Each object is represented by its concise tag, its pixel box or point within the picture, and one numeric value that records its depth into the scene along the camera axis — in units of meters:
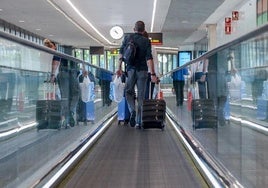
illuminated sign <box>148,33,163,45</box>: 24.34
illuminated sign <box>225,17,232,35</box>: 21.57
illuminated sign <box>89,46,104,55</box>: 38.41
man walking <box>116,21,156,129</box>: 7.84
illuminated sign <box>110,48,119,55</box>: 33.91
